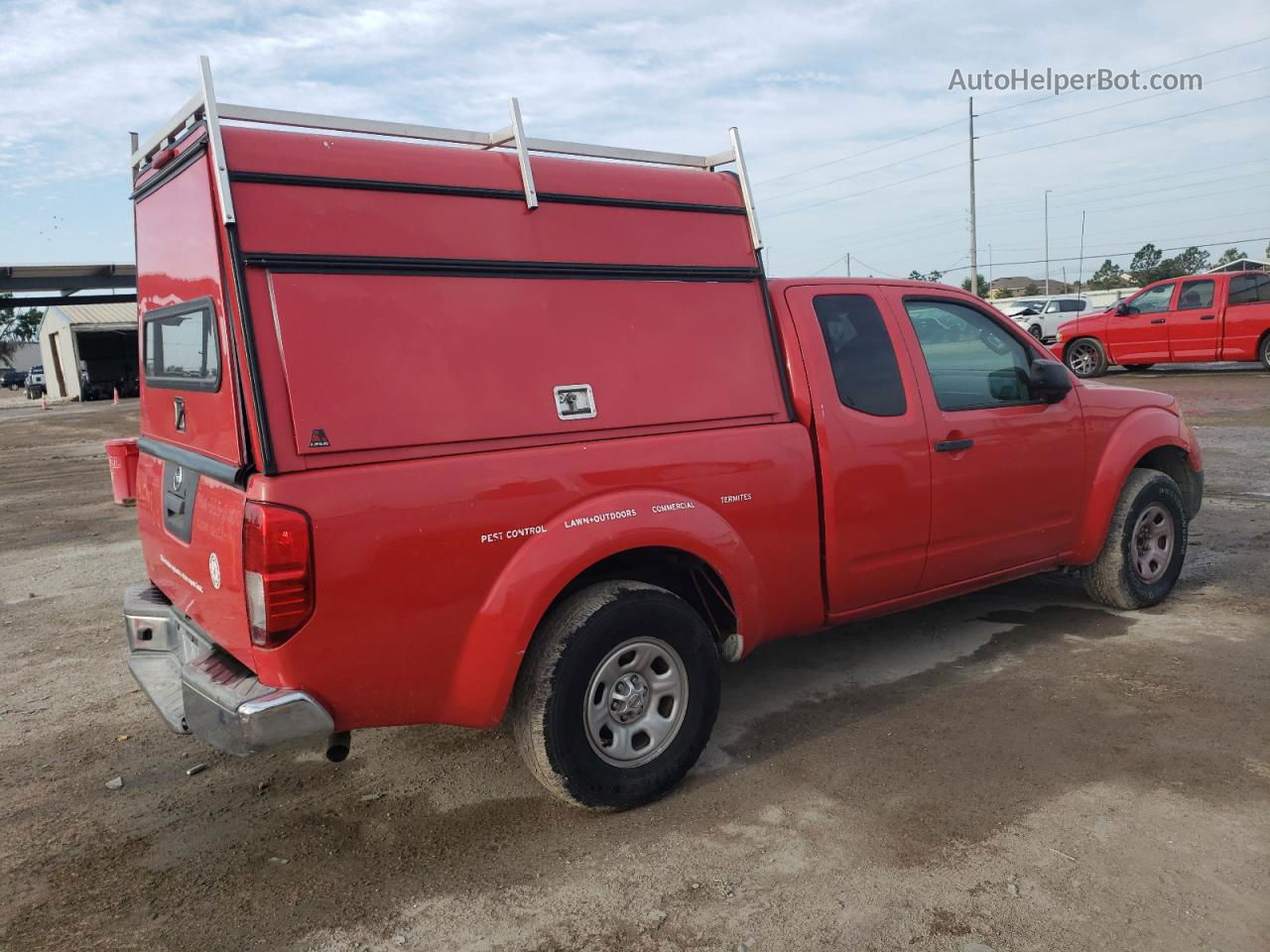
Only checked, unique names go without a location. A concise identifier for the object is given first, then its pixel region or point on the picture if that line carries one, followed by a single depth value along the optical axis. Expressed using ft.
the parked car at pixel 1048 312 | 98.48
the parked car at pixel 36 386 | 159.90
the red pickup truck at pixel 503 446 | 10.14
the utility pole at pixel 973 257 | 136.87
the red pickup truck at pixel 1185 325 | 57.21
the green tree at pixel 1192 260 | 279.49
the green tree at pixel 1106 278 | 312.50
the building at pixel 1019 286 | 296.08
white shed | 136.98
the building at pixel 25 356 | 328.08
